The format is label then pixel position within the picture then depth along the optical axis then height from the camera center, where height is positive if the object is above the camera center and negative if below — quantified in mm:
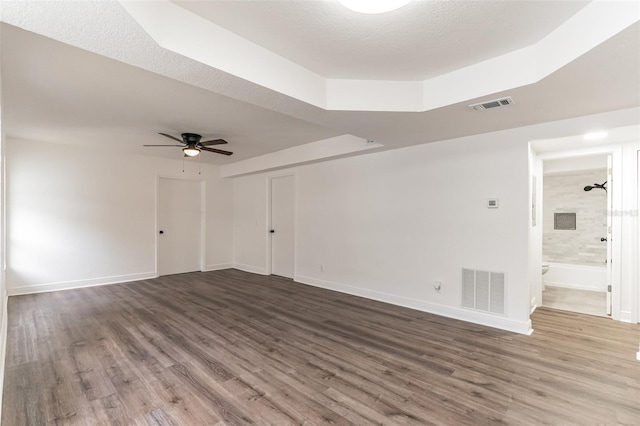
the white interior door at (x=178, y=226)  6535 -315
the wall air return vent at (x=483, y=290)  3531 -931
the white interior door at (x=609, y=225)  3801 -141
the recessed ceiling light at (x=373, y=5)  1586 +1117
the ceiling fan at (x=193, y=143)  4398 +1036
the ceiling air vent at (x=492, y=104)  2613 +991
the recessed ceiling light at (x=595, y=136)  3334 +907
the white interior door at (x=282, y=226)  6383 -289
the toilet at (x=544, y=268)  5011 -918
